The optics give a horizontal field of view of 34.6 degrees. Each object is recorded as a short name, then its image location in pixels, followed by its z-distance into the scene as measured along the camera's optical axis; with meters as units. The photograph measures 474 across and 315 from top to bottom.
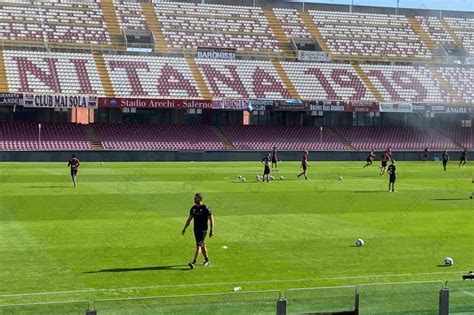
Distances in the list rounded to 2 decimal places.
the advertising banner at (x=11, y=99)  64.06
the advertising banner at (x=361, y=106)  76.88
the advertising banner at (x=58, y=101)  65.12
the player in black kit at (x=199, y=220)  17.67
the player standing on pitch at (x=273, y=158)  51.81
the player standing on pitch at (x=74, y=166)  38.50
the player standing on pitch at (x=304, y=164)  44.94
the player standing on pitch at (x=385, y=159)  49.86
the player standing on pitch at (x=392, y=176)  37.38
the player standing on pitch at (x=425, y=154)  69.38
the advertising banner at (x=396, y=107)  78.19
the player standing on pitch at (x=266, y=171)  42.97
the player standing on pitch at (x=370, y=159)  60.19
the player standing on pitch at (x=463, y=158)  64.09
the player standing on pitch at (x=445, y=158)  56.58
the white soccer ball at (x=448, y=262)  18.38
